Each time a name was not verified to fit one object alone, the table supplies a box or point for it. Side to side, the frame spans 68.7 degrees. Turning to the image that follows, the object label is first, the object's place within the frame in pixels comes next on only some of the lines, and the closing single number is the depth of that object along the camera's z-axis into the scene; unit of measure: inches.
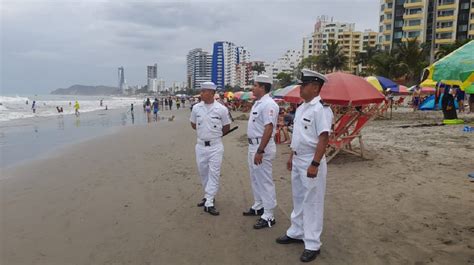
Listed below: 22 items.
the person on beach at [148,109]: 1122.5
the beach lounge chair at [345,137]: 273.9
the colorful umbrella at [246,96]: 1142.5
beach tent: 824.9
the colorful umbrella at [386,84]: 584.2
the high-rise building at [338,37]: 4197.8
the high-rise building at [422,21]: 2310.5
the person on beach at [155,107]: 1109.7
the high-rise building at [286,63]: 5259.4
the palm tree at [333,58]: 2536.9
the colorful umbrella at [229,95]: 1425.6
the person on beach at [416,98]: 961.6
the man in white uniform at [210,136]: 174.4
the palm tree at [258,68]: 4256.9
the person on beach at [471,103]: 628.4
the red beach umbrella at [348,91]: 249.8
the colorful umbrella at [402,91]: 645.3
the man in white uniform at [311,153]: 118.3
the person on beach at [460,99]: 749.9
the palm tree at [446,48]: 1648.0
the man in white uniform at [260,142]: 153.6
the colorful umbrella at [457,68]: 136.3
